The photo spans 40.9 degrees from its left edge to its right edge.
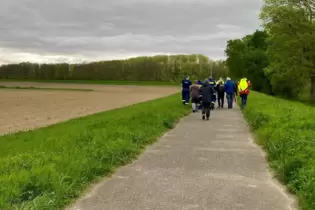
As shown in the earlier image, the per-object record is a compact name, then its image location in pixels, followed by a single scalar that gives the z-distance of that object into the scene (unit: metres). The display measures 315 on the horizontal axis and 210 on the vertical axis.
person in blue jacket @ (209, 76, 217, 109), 21.60
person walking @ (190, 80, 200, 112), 20.59
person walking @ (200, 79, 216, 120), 17.05
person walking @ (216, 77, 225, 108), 24.72
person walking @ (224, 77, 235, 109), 24.34
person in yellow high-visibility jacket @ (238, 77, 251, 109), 22.94
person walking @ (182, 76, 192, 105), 24.12
